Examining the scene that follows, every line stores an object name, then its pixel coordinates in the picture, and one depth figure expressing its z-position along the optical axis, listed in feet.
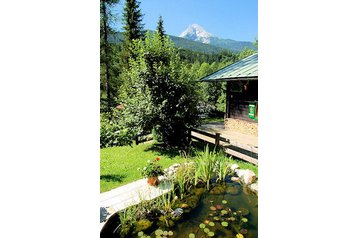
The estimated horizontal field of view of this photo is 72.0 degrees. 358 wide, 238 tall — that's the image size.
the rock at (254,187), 7.56
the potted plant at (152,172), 7.60
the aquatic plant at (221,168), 8.20
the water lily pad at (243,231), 5.61
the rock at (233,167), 8.87
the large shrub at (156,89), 12.21
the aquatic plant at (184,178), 7.37
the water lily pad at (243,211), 6.37
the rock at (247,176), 7.98
